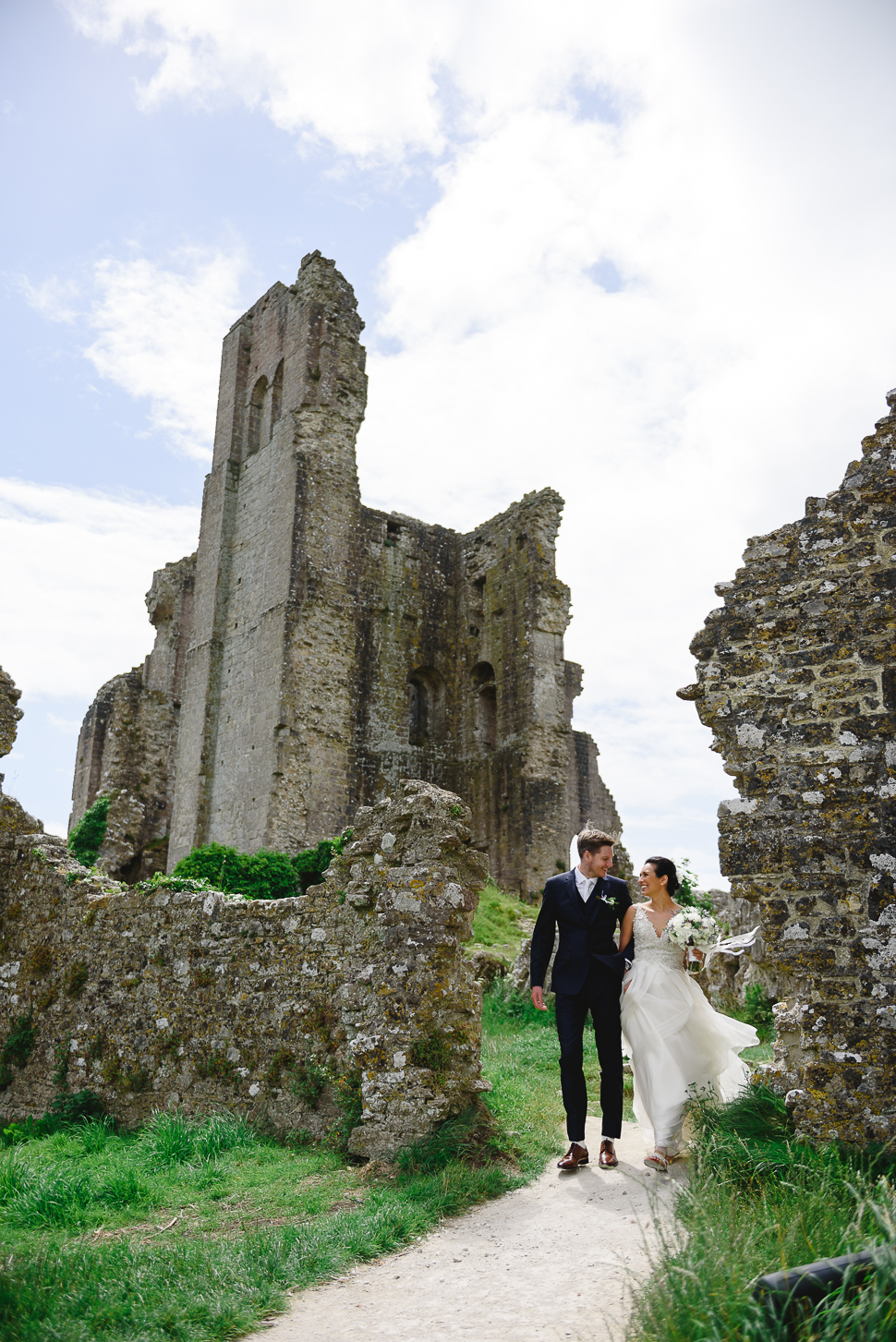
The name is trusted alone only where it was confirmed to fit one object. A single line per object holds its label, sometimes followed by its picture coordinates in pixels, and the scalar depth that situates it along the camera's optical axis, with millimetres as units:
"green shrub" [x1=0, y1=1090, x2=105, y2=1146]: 7289
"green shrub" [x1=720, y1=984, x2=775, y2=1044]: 9547
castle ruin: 19500
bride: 5285
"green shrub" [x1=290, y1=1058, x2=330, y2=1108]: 6262
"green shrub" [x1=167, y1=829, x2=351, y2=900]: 15844
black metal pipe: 2645
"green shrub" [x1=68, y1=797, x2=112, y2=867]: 22859
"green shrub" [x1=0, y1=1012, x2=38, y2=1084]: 8422
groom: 5312
